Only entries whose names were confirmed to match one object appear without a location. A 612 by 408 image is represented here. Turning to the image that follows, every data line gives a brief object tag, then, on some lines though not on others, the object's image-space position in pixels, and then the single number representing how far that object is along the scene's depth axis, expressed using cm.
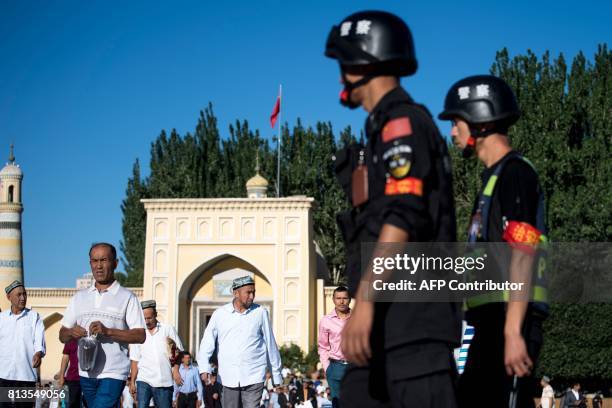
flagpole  4828
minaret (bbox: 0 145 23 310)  4794
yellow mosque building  4231
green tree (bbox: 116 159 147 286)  5494
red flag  4838
